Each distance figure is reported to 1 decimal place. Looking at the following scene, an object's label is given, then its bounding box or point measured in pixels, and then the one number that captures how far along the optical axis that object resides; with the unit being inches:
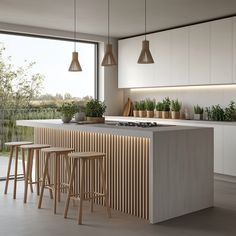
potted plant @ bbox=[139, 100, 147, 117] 321.1
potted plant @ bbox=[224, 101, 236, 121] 262.2
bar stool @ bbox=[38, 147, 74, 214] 184.1
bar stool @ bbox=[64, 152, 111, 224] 166.9
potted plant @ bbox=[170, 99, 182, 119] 296.4
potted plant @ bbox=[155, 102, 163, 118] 307.1
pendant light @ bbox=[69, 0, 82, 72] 214.7
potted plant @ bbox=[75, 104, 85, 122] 219.9
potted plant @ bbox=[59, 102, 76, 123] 217.0
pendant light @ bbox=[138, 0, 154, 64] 192.4
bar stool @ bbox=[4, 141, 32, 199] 216.8
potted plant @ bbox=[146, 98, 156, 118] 316.5
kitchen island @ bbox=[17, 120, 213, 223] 165.3
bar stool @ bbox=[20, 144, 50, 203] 201.6
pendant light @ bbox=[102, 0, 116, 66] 207.7
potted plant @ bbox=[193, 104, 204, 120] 283.4
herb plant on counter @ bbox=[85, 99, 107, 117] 217.0
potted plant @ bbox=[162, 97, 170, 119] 302.4
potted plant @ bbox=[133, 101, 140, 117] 326.3
